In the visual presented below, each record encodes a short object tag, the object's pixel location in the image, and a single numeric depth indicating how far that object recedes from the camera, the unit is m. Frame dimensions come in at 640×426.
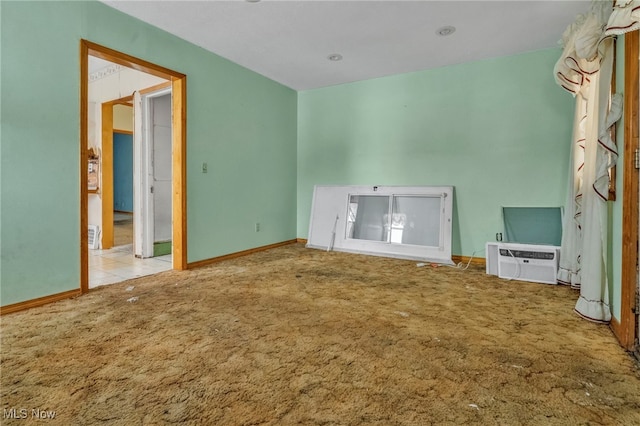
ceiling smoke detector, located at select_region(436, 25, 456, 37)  3.10
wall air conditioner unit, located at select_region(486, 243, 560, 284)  3.07
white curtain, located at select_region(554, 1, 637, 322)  2.02
